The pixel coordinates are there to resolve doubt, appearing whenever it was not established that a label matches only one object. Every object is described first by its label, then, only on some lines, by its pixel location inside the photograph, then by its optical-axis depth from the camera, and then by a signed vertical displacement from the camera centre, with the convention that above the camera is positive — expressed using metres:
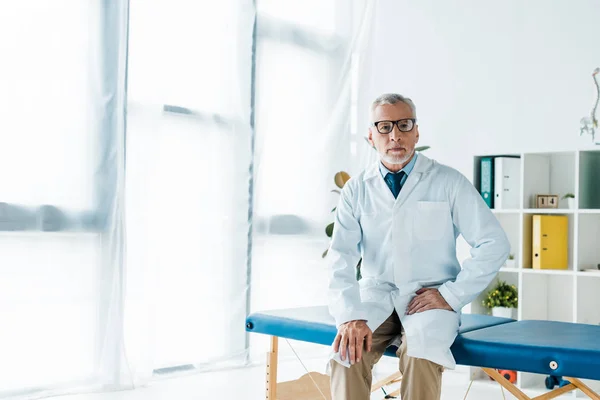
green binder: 3.68 +0.20
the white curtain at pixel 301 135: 4.11 +0.48
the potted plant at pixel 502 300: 3.73 -0.42
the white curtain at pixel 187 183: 3.47 +0.14
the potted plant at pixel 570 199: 3.53 +0.11
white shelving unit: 3.41 -0.12
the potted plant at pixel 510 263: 3.71 -0.22
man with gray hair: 2.09 -0.12
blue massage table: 1.84 -0.35
